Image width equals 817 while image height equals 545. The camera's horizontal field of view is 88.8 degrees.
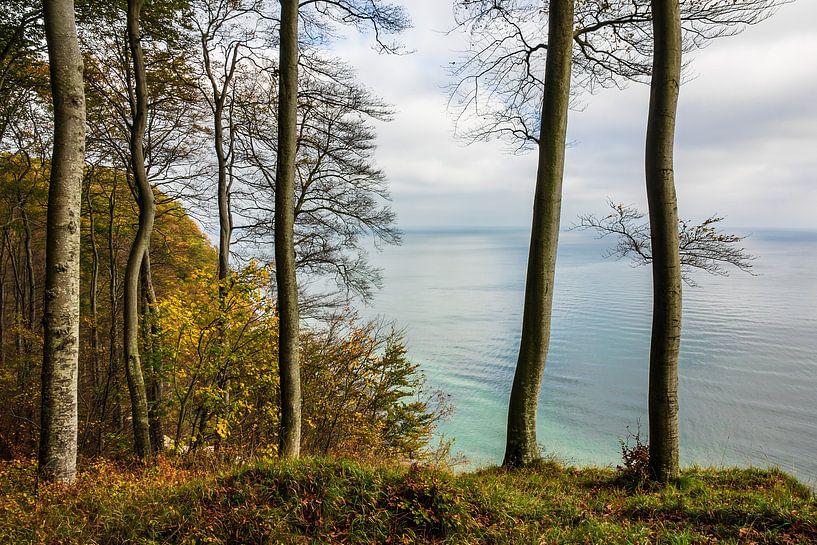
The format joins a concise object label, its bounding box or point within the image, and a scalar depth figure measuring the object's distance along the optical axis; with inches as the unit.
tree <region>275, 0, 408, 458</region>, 203.0
